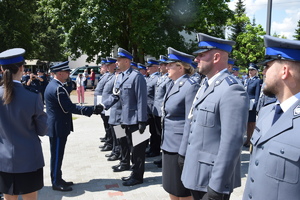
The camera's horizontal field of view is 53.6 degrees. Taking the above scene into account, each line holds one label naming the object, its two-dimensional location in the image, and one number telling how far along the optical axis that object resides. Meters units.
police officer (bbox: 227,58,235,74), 7.37
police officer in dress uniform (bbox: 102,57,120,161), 6.82
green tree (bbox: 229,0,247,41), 55.78
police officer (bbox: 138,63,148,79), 10.70
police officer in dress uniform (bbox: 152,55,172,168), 7.10
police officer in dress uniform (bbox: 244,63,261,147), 8.05
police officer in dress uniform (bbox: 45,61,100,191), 4.75
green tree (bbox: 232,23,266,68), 53.66
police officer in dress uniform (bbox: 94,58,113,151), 7.71
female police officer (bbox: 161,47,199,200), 3.42
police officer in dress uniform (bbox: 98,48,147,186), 5.25
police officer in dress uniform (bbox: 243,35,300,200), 1.68
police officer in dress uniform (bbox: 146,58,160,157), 7.37
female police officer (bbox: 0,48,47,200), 3.15
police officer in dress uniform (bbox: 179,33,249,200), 2.29
